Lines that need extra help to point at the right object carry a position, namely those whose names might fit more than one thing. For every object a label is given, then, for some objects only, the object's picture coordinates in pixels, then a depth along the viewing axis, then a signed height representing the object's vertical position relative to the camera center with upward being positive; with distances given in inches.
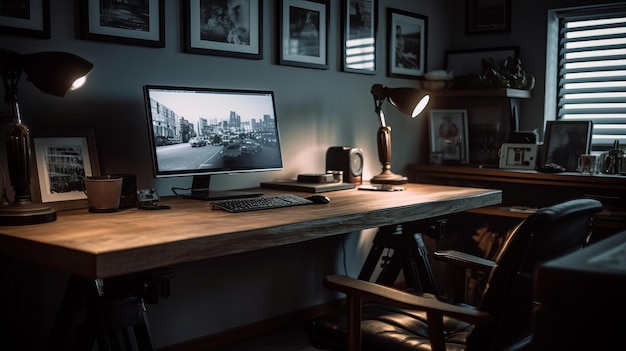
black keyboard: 90.9 -11.2
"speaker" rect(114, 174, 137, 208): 94.1 -9.5
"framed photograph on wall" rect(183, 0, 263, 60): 112.3 +17.6
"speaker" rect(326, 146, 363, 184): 130.0 -7.2
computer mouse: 100.5 -11.3
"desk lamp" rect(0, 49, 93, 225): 79.5 +4.0
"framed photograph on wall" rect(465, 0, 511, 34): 160.1 +27.5
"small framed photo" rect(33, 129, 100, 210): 90.7 -5.5
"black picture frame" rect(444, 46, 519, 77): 159.8 +17.2
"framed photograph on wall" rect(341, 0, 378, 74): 141.6 +20.3
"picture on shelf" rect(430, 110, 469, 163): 159.8 -2.2
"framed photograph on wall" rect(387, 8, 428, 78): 153.9 +20.0
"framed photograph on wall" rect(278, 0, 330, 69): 127.9 +18.7
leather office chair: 64.7 -17.6
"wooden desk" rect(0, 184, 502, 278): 63.8 -12.0
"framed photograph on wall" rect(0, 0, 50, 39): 90.1 +15.1
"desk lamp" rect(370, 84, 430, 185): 123.3 +3.6
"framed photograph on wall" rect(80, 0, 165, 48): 98.6 +16.3
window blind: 146.3 +13.1
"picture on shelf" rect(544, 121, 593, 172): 141.2 -3.5
